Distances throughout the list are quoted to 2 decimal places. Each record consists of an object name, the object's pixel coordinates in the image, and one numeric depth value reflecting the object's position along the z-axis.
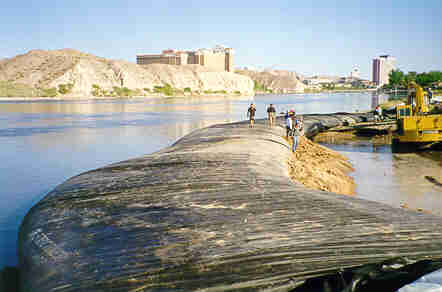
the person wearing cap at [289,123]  18.64
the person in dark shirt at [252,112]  22.25
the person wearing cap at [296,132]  16.28
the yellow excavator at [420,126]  20.06
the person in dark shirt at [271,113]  23.22
